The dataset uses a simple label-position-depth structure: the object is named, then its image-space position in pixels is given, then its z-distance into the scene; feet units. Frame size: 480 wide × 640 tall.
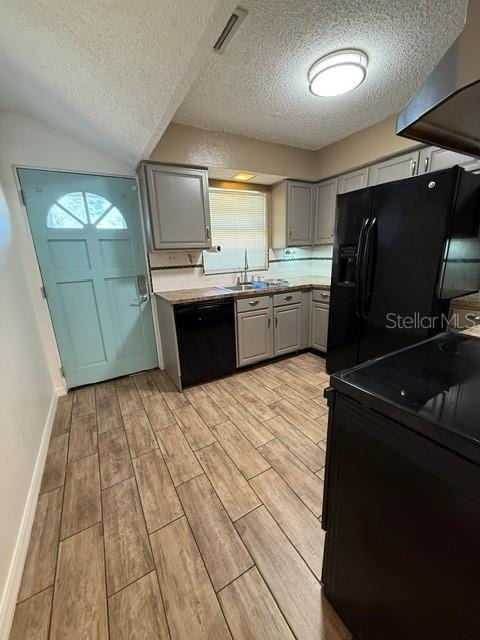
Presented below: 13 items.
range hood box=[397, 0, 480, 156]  1.70
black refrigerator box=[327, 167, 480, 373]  5.72
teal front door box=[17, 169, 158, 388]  7.61
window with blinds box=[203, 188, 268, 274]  10.40
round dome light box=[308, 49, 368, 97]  5.31
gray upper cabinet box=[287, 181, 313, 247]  10.57
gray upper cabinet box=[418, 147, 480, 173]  6.87
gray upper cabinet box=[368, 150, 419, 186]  7.81
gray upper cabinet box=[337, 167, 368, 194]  9.20
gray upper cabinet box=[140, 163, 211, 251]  7.86
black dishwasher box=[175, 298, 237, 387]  8.07
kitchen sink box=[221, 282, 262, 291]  9.66
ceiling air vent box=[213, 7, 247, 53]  4.13
